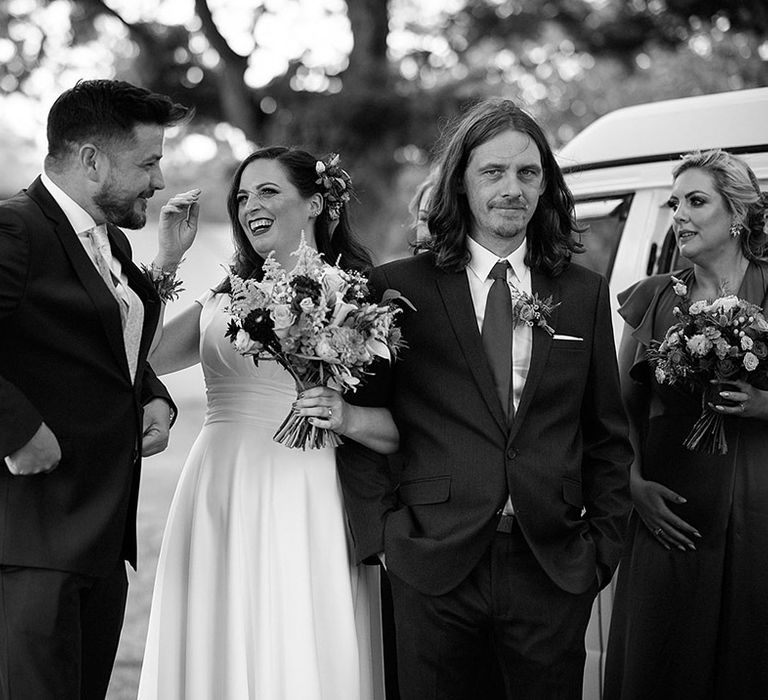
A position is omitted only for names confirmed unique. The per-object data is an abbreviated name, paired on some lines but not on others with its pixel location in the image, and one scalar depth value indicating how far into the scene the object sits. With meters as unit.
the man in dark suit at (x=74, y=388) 3.24
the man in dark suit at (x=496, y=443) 3.61
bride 4.14
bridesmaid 4.24
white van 4.90
